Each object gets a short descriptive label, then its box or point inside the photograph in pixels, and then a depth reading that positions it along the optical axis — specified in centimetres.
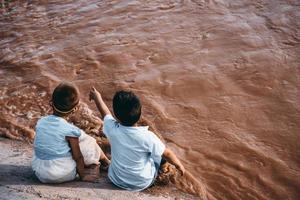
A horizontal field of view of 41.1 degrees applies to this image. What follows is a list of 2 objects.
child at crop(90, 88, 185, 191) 313
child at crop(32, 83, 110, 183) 328
